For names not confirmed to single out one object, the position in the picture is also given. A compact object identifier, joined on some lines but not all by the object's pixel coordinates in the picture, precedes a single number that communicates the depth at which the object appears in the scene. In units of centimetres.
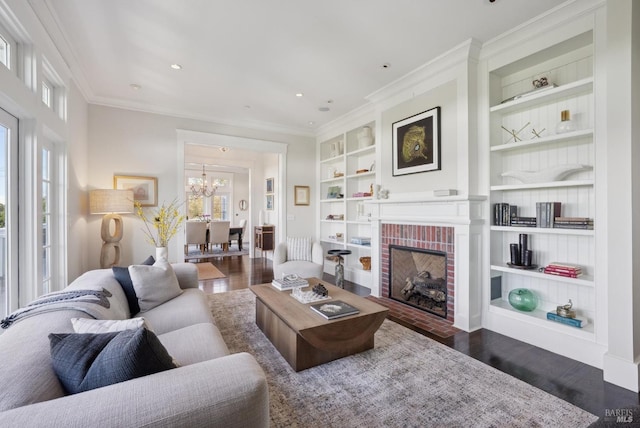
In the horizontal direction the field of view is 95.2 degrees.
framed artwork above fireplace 348
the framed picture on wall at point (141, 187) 456
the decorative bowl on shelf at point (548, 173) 253
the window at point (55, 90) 287
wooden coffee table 218
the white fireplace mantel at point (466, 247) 303
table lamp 393
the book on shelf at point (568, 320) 246
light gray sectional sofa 84
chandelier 991
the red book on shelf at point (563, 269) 248
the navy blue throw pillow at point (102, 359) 102
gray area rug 173
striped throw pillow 444
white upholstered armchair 413
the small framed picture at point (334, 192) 582
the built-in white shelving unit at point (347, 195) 505
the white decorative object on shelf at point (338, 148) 565
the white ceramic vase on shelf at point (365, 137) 487
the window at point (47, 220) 304
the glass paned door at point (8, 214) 221
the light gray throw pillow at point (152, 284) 239
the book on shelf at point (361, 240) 499
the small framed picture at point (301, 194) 604
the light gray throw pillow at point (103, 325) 127
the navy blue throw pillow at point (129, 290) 242
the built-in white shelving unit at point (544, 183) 256
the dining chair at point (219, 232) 794
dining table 866
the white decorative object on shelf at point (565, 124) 254
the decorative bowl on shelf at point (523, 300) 284
